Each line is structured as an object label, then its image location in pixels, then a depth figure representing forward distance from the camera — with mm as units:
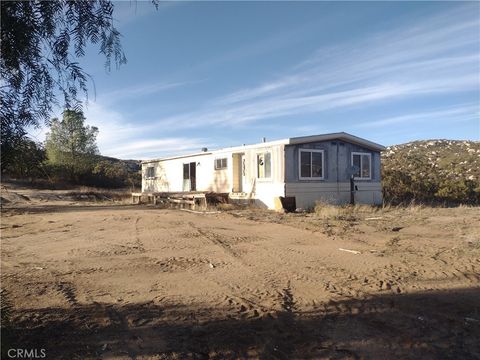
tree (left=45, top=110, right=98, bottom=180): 37312
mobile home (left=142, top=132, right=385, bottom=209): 17484
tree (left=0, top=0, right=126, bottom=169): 4207
